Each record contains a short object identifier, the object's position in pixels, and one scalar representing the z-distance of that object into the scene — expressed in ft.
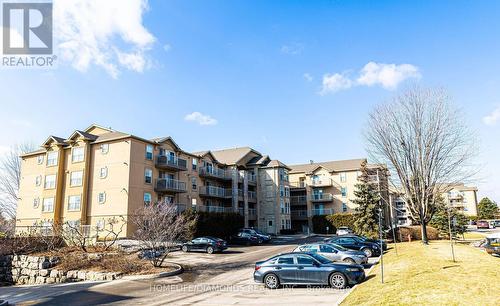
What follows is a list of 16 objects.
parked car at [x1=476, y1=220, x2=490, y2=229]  224.92
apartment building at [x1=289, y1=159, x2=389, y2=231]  195.52
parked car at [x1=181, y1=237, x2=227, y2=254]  98.27
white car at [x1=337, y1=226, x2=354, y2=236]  150.70
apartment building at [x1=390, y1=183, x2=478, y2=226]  283.18
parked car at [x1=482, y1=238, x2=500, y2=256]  84.45
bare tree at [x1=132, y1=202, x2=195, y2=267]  71.67
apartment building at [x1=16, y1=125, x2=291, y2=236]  118.01
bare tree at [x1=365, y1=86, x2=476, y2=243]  92.32
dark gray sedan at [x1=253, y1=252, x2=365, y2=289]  48.14
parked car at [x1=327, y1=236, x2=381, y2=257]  79.46
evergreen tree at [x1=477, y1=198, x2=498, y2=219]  284.20
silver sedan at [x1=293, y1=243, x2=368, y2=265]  65.67
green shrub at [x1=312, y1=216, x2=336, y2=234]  183.08
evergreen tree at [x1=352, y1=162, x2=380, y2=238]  129.49
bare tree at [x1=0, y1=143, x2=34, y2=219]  162.40
